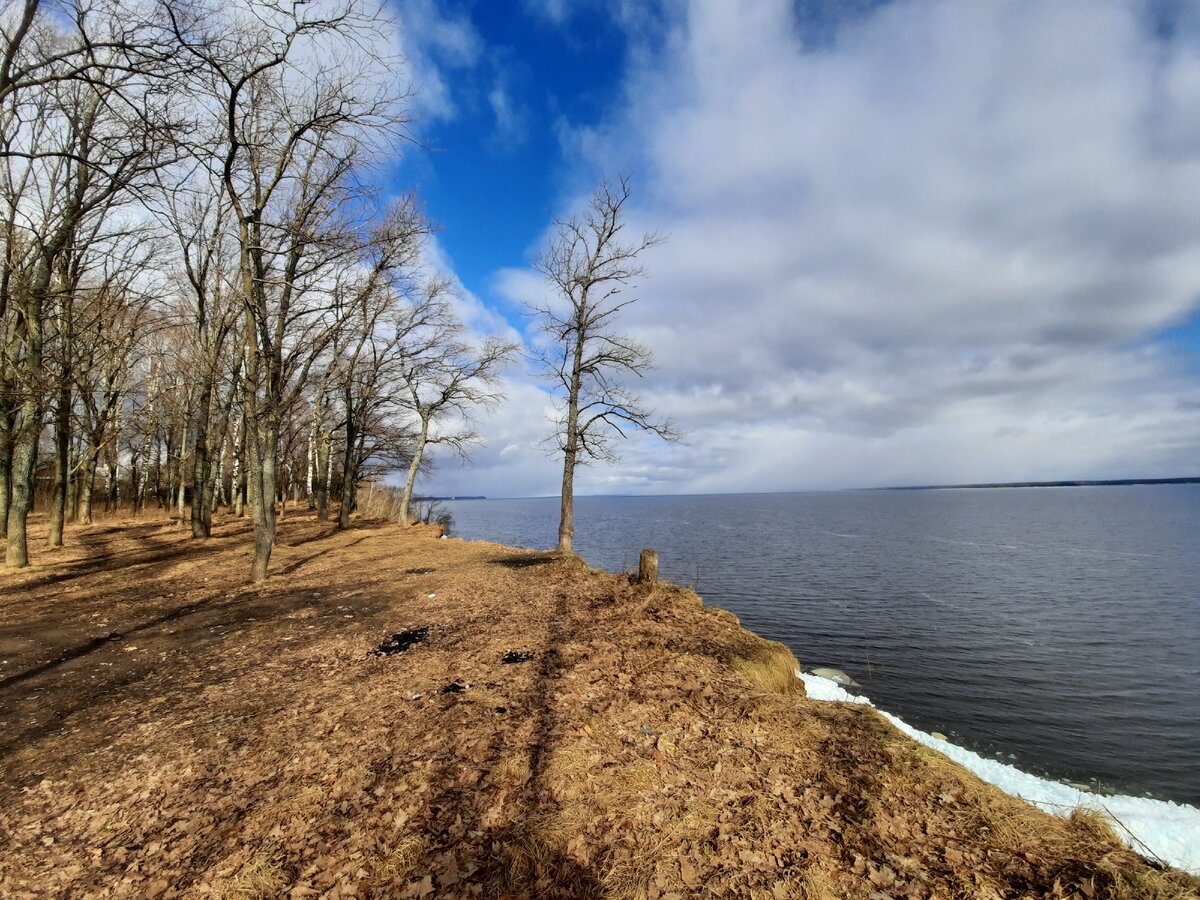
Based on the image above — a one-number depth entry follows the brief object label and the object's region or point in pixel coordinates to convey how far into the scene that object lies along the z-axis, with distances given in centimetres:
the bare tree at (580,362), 1631
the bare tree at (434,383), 2315
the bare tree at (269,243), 1138
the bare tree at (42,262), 996
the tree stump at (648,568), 1073
